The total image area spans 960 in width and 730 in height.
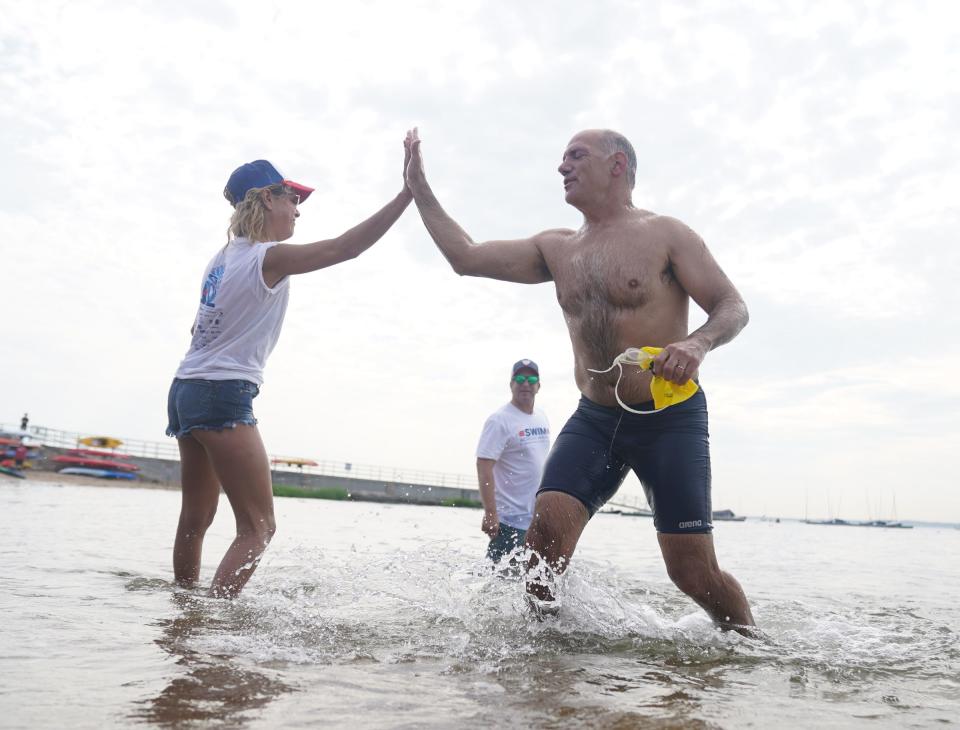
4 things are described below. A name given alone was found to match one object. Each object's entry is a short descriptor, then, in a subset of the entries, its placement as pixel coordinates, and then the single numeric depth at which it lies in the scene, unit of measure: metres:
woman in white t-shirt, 4.06
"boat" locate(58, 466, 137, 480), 35.03
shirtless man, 3.84
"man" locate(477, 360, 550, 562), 6.40
